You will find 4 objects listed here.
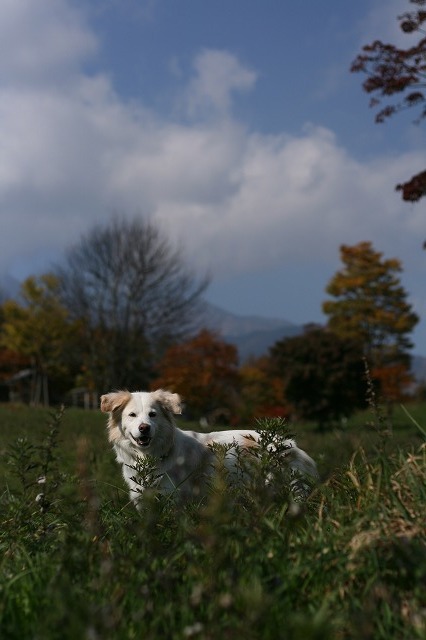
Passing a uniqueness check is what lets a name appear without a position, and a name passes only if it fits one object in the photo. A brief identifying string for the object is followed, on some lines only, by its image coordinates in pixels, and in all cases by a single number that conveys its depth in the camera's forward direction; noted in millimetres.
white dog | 6312
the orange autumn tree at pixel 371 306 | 49906
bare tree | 41844
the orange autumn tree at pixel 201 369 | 36500
